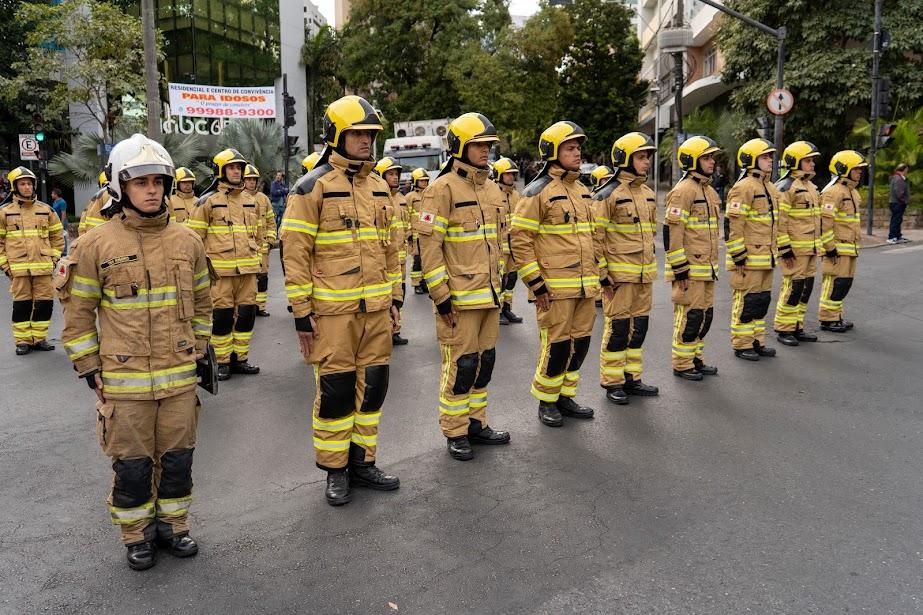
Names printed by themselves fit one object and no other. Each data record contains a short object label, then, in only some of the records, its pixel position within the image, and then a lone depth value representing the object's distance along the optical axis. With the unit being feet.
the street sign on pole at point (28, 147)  69.26
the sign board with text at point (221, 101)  103.40
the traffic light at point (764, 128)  65.05
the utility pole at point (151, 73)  53.62
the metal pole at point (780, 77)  62.03
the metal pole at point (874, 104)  65.16
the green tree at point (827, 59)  78.28
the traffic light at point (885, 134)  66.13
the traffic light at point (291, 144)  79.77
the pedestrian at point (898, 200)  62.13
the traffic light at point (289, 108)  70.13
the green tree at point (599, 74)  152.87
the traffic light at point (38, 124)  77.20
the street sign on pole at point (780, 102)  59.21
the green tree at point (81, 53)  79.41
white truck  81.25
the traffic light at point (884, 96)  64.85
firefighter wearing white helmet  13.12
